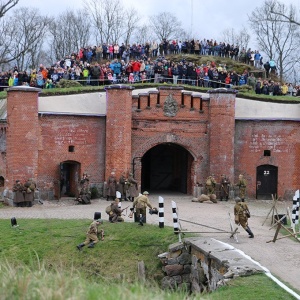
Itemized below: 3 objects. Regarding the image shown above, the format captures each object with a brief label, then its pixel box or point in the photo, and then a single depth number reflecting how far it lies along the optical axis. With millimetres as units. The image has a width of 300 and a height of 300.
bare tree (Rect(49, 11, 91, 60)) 64312
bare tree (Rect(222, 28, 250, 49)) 66712
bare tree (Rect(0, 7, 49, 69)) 59094
